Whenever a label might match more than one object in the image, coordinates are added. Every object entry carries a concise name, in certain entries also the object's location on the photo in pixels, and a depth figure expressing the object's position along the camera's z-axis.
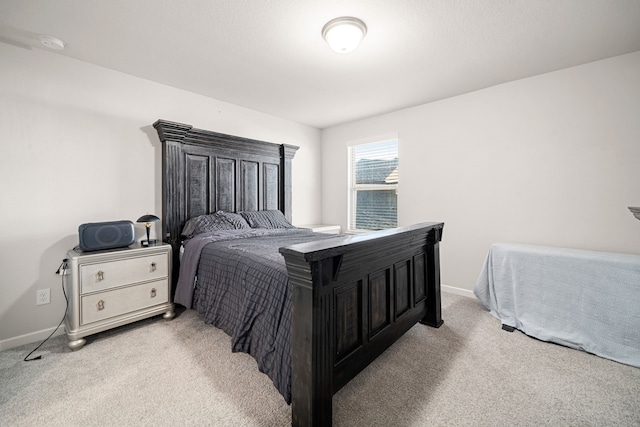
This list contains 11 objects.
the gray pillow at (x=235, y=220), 3.01
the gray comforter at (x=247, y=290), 1.44
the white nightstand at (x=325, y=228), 3.99
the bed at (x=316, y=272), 1.21
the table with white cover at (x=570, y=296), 1.89
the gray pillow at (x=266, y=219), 3.26
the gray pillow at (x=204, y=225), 2.77
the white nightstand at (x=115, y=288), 2.00
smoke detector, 2.02
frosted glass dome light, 1.83
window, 3.89
